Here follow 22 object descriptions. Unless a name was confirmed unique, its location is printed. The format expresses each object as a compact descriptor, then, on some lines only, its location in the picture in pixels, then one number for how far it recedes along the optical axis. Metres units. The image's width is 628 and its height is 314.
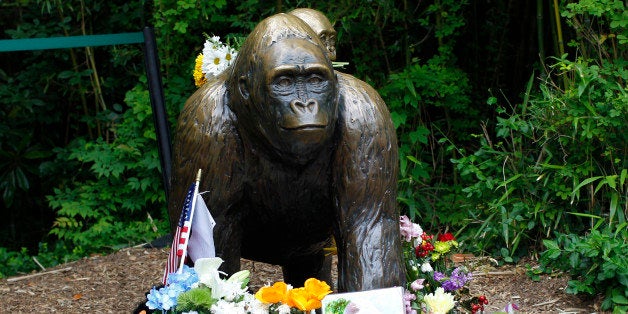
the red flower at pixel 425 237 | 3.85
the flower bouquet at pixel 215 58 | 4.02
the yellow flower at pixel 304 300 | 2.74
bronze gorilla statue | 2.99
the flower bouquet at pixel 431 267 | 3.65
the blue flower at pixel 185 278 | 2.91
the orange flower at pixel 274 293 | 2.80
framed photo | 2.84
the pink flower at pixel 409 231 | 3.77
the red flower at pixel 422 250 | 3.77
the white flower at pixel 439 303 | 3.08
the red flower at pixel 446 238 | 3.84
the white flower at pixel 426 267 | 3.68
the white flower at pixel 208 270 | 2.93
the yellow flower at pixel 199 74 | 4.23
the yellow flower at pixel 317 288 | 2.76
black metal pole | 5.47
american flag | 3.05
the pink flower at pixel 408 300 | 3.20
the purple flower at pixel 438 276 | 3.69
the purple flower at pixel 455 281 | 3.70
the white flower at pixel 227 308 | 2.81
